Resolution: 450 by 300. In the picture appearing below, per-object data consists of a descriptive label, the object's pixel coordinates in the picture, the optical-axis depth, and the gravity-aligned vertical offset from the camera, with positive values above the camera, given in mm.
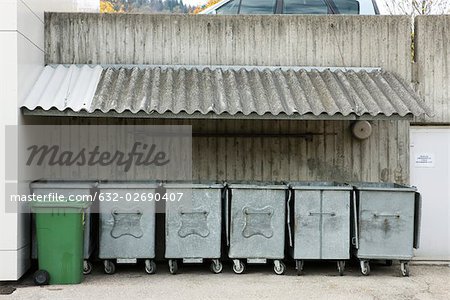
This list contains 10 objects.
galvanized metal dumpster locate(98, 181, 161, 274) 8578 -1136
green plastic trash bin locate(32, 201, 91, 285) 8008 -1326
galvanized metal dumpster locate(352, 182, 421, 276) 8633 -1144
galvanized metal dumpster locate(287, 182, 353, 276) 8672 -1123
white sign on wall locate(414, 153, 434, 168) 10211 -271
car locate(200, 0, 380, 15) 11789 +2798
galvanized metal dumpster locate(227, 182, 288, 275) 8664 -1152
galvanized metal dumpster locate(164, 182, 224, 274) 8625 -1150
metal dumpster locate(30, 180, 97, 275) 8445 -698
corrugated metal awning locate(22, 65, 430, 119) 8586 +785
